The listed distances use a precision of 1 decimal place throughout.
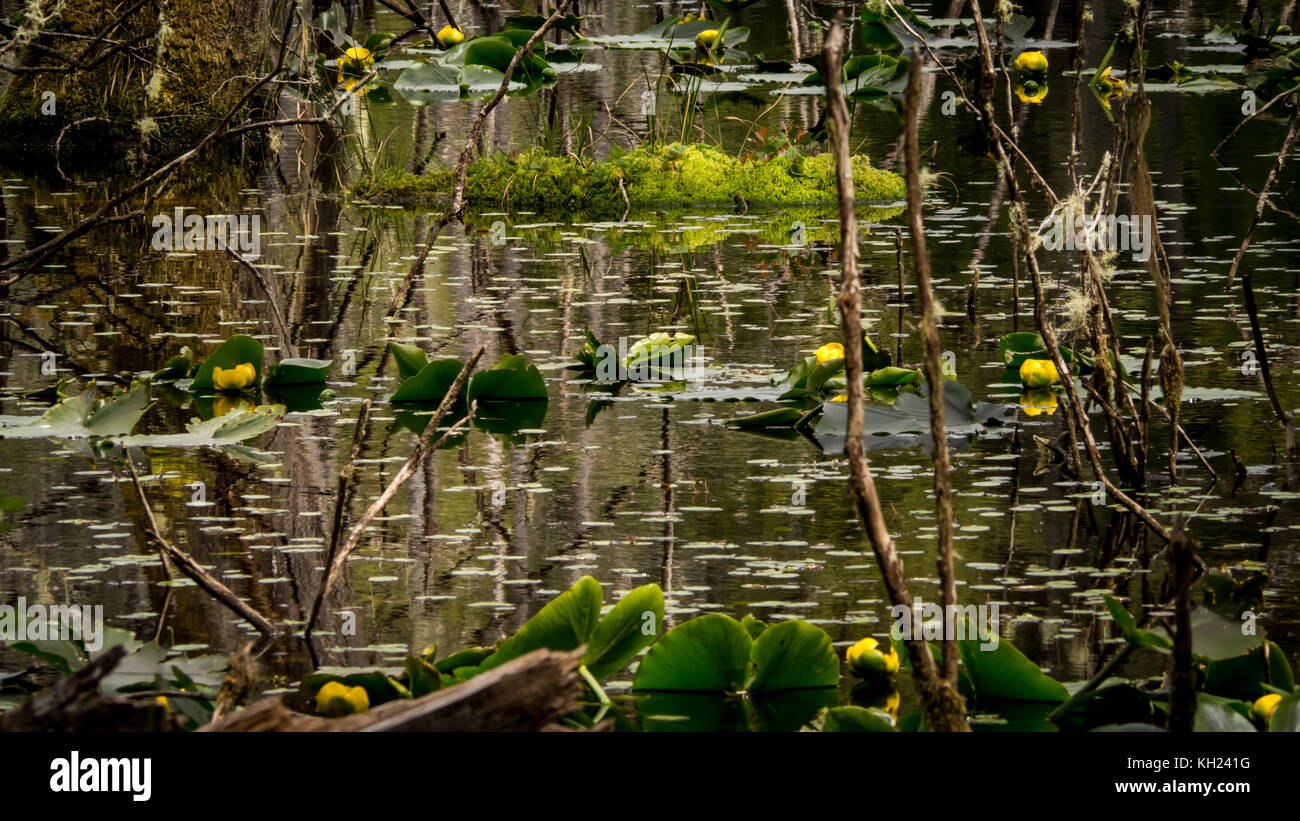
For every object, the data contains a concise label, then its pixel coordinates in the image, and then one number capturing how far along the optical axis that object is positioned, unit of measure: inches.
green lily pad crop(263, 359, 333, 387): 459.2
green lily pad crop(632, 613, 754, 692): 254.1
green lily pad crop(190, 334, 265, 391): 448.4
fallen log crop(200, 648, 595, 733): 185.8
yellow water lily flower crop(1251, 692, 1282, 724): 220.4
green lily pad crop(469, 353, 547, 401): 435.5
